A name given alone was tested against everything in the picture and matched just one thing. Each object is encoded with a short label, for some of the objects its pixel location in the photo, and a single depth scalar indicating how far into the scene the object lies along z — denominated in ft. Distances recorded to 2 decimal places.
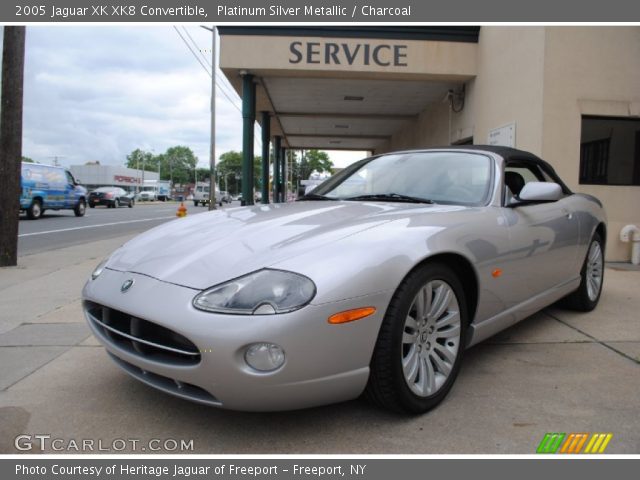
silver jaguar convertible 6.61
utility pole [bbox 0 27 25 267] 22.86
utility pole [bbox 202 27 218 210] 73.92
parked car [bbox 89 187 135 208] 105.81
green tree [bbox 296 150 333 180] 264.72
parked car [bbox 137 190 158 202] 214.07
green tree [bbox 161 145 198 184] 436.68
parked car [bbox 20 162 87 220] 59.06
